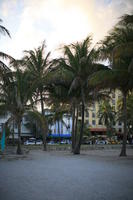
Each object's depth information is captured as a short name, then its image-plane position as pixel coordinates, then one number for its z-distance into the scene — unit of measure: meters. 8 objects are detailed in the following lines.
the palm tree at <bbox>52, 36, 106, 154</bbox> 19.67
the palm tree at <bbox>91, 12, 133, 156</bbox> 15.23
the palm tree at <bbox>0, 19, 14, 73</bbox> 14.94
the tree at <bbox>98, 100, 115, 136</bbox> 66.44
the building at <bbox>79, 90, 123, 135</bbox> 83.25
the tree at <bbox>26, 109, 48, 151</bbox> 18.88
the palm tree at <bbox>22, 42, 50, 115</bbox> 23.36
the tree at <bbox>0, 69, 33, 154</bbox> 19.12
